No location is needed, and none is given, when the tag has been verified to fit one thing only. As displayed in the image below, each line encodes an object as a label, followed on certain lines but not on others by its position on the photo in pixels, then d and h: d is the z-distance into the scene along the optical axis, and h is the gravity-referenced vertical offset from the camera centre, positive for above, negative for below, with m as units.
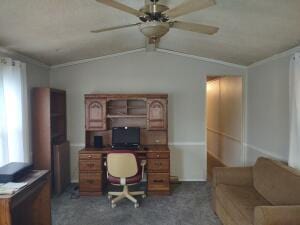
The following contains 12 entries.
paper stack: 2.32 -0.72
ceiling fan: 2.00 +0.72
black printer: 2.64 -0.65
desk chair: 4.06 -0.97
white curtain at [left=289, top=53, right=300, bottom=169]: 3.21 -0.10
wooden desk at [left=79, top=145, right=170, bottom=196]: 4.59 -1.10
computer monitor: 4.98 -0.55
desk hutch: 4.59 -0.48
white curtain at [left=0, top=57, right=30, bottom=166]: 3.43 -0.07
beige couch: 2.27 -0.97
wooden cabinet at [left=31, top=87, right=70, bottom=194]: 4.45 -0.54
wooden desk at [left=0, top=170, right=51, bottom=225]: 3.01 -1.14
